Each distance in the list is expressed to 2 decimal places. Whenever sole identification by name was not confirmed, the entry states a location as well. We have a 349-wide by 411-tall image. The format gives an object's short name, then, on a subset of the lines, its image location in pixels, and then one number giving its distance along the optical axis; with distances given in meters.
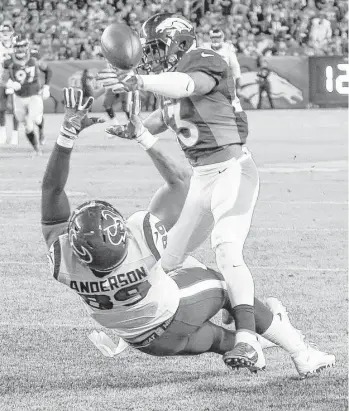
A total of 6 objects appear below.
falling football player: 9.23
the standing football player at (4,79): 36.40
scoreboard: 51.25
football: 10.52
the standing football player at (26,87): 33.87
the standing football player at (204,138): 11.41
